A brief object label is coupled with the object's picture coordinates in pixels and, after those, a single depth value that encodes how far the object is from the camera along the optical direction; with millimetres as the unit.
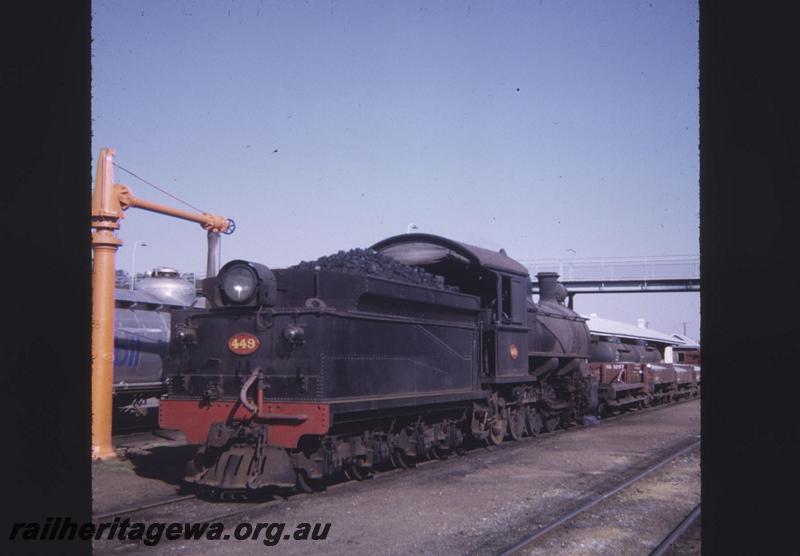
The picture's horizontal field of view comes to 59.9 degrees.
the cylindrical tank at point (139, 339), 15383
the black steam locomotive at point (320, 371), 8547
